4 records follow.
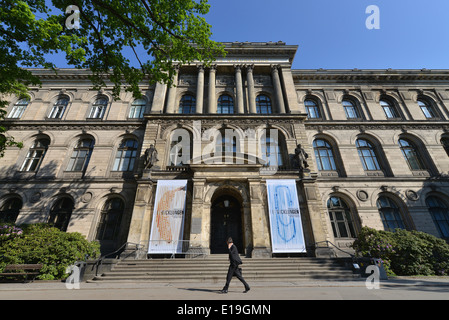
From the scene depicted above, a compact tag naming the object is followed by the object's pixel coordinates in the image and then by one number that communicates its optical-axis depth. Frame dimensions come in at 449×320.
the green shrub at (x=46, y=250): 8.88
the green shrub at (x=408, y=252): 10.10
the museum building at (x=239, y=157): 13.45
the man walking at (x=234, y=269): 5.90
